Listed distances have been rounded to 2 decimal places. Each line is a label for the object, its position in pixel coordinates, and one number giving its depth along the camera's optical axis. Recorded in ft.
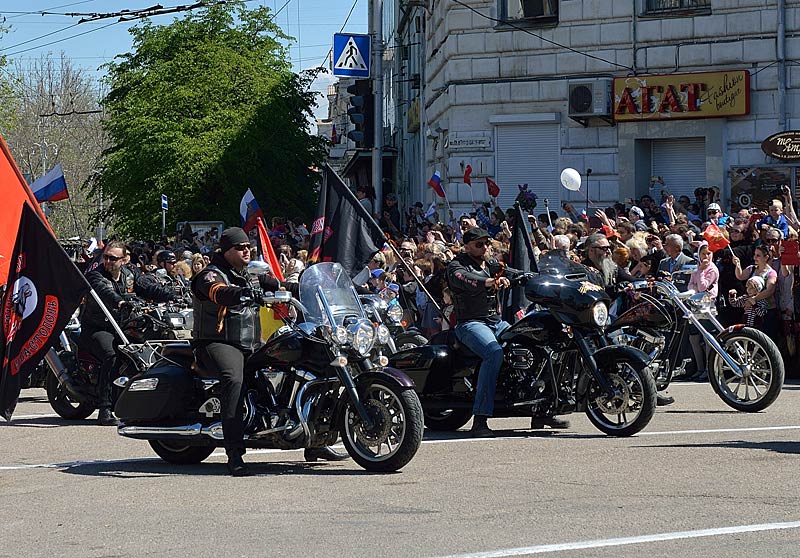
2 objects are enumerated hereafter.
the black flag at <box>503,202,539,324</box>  52.95
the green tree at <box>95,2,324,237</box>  137.08
